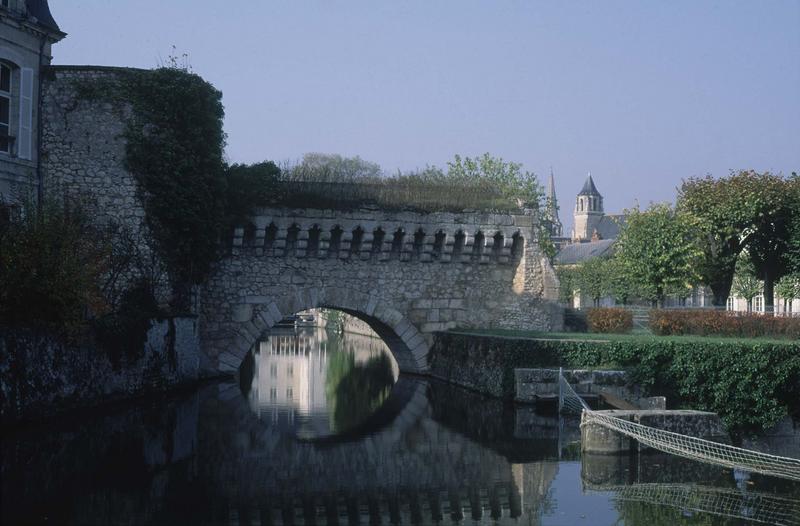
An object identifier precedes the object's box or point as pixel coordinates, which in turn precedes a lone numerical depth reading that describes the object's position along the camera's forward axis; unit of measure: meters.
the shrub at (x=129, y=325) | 18.47
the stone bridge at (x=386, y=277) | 25.28
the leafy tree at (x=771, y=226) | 39.81
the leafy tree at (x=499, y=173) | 43.94
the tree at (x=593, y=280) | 67.06
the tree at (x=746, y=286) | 62.26
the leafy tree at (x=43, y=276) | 15.26
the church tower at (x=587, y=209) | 159.75
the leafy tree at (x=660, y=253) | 39.09
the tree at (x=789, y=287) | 39.56
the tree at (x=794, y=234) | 38.56
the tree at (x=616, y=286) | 54.22
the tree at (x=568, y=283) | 70.44
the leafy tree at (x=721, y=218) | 39.97
